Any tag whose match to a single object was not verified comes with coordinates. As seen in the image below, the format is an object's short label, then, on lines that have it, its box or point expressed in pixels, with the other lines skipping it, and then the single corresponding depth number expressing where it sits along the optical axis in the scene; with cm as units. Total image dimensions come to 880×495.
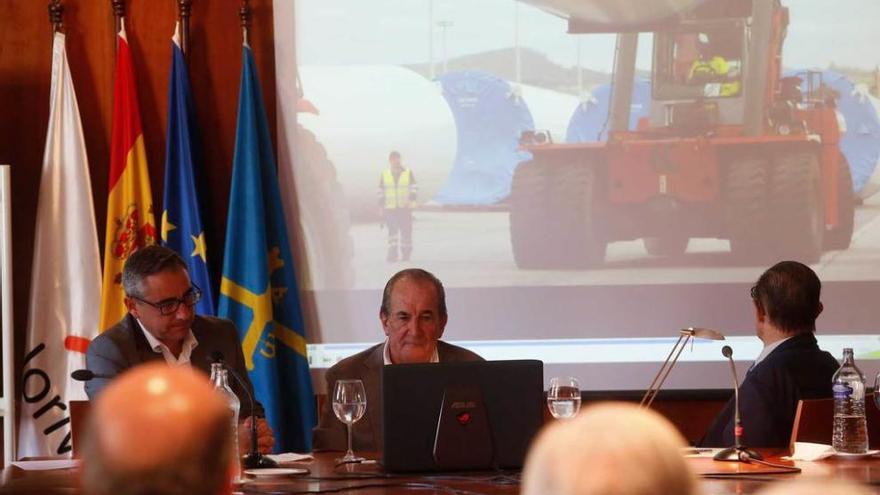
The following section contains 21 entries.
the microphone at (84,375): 698
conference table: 651
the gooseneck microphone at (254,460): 742
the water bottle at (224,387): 688
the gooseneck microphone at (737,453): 732
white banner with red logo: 1125
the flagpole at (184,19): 1187
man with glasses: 855
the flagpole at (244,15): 1187
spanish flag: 1158
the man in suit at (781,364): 831
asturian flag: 1152
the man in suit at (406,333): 912
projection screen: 1148
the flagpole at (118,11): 1191
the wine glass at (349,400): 740
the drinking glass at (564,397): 746
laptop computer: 714
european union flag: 1155
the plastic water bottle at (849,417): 764
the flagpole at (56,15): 1180
